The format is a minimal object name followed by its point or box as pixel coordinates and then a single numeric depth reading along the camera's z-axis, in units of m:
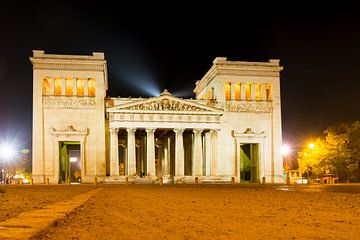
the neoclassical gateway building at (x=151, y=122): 75.06
